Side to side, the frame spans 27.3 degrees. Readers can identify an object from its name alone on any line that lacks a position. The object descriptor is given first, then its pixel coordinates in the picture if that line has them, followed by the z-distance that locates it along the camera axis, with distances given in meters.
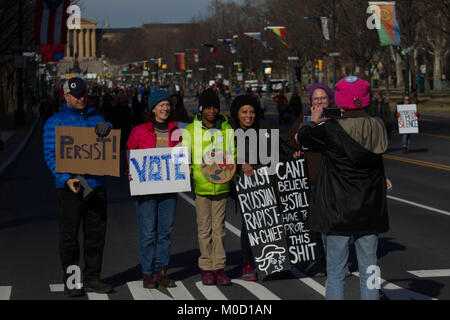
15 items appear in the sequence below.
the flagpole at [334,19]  61.53
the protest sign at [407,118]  24.72
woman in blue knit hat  8.55
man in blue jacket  8.21
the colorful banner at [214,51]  96.69
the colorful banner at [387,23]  46.66
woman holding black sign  8.80
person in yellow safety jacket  8.59
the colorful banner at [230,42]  90.46
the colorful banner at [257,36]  69.00
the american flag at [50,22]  37.16
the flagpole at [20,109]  44.12
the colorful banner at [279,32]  64.95
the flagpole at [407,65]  51.82
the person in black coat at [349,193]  6.50
